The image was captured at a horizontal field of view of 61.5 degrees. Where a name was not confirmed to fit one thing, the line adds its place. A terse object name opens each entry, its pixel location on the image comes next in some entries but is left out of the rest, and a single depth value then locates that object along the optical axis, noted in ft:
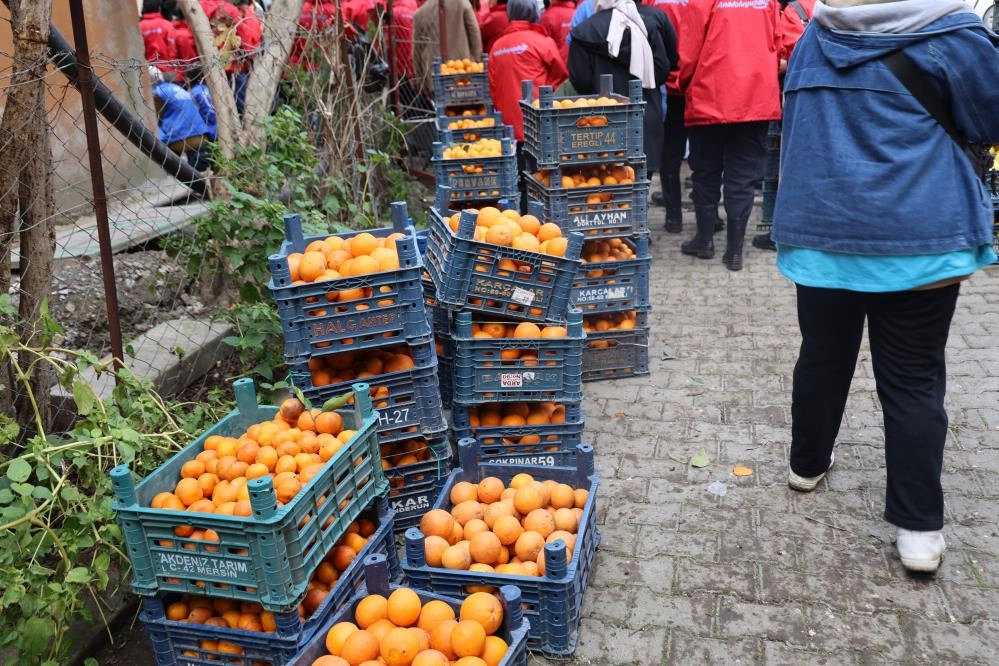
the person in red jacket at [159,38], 31.89
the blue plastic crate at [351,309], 11.75
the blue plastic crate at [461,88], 27.53
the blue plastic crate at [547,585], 10.23
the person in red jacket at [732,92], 23.34
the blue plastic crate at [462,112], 24.99
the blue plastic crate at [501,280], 14.11
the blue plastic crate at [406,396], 12.49
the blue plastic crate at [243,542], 8.98
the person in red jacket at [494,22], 34.35
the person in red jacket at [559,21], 30.53
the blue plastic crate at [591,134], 18.89
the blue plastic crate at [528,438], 14.10
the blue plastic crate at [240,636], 9.37
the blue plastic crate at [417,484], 13.21
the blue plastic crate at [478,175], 19.94
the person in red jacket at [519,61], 26.73
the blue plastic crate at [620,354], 18.63
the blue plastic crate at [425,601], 8.87
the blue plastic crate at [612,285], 18.29
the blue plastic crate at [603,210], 18.83
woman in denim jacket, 10.12
